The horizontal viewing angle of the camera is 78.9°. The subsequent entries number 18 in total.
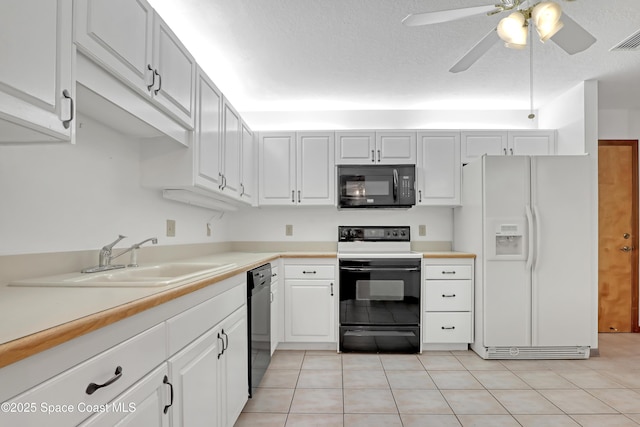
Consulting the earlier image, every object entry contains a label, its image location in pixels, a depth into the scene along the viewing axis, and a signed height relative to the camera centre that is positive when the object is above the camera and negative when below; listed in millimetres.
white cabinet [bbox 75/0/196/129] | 1306 +705
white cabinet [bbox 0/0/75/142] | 944 +401
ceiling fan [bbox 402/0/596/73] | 1647 +916
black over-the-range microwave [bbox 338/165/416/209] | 3871 +398
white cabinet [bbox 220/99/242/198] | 2877 +563
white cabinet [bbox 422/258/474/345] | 3510 -683
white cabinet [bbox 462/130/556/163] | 3904 +837
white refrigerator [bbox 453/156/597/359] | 3266 -272
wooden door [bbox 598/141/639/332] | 4258 -69
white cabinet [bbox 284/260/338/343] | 3553 -705
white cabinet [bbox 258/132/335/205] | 3930 +578
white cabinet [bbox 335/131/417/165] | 3920 +794
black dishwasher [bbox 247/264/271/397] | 2361 -652
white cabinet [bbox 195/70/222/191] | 2342 +573
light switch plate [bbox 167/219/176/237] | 2693 -34
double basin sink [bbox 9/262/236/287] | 1373 -225
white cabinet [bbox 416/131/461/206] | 3910 +599
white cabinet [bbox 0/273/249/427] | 780 -424
